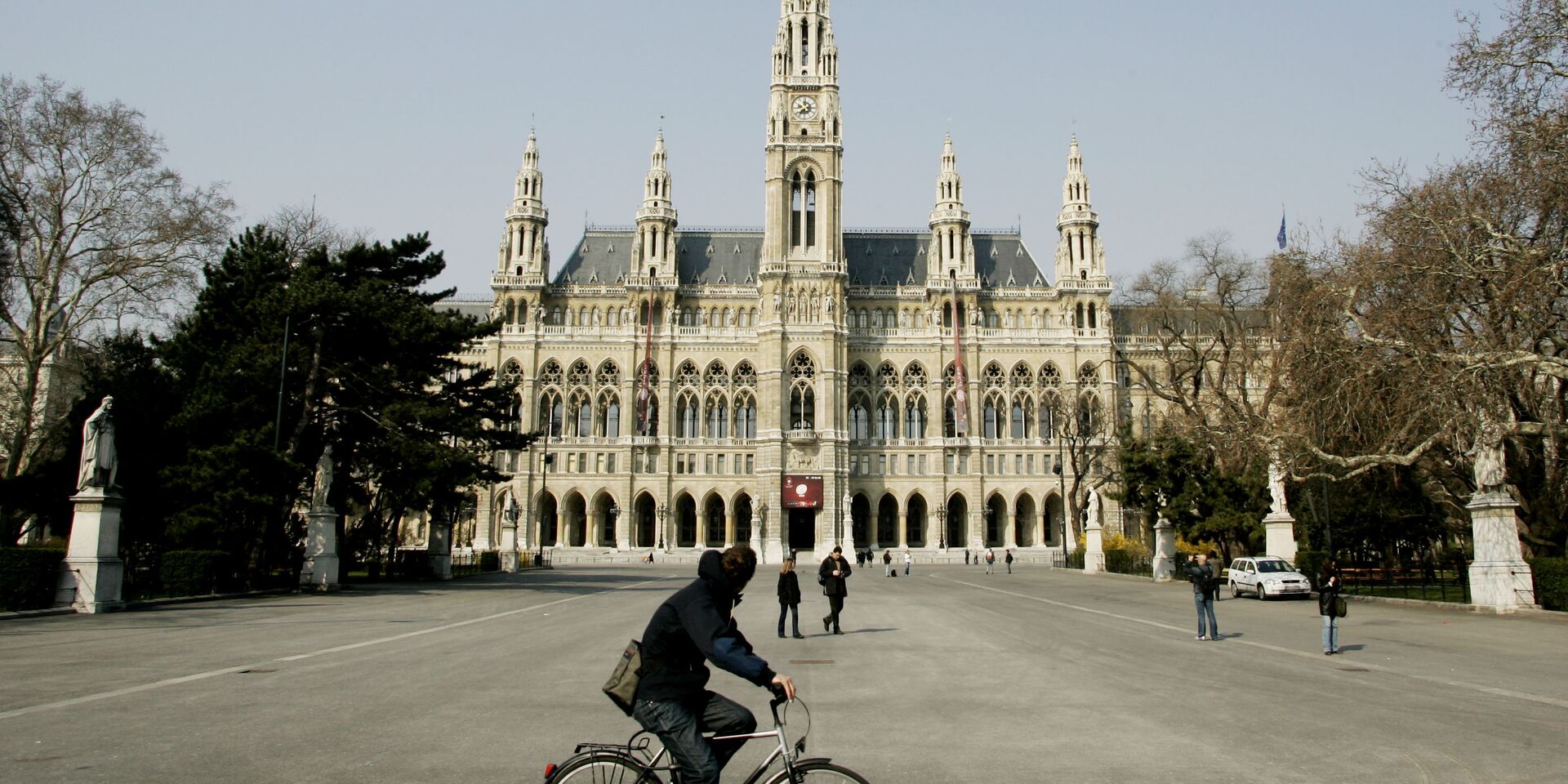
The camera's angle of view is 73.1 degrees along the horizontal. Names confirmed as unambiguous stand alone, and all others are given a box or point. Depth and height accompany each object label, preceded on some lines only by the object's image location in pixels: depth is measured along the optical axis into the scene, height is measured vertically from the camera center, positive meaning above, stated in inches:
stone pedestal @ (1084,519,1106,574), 1884.2 -49.1
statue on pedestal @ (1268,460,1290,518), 1289.4 +34.7
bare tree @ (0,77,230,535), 1203.2 +351.5
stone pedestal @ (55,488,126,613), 840.9 -28.2
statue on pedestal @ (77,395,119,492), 866.1 +58.1
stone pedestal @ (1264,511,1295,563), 1290.6 -14.0
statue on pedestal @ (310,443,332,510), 1218.0 +49.6
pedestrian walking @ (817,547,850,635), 761.6 -42.5
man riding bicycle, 207.5 -29.3
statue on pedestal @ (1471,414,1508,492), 932.6 +55.6
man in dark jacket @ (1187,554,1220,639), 674.8 -43.3
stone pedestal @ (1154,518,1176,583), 1542.8 -43.9
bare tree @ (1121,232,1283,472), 1305.4 +257.2
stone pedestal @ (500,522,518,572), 2125.9 -60.9
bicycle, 198.1 -46.3
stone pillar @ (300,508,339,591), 1201.4 -29.9
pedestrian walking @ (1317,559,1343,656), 582.6 -46.2
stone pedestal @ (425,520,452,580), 1633.9 -41.2
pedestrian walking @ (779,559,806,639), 702.5 -44.1
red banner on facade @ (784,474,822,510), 2886.3 +85.0
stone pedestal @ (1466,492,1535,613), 897.5 -33.9
